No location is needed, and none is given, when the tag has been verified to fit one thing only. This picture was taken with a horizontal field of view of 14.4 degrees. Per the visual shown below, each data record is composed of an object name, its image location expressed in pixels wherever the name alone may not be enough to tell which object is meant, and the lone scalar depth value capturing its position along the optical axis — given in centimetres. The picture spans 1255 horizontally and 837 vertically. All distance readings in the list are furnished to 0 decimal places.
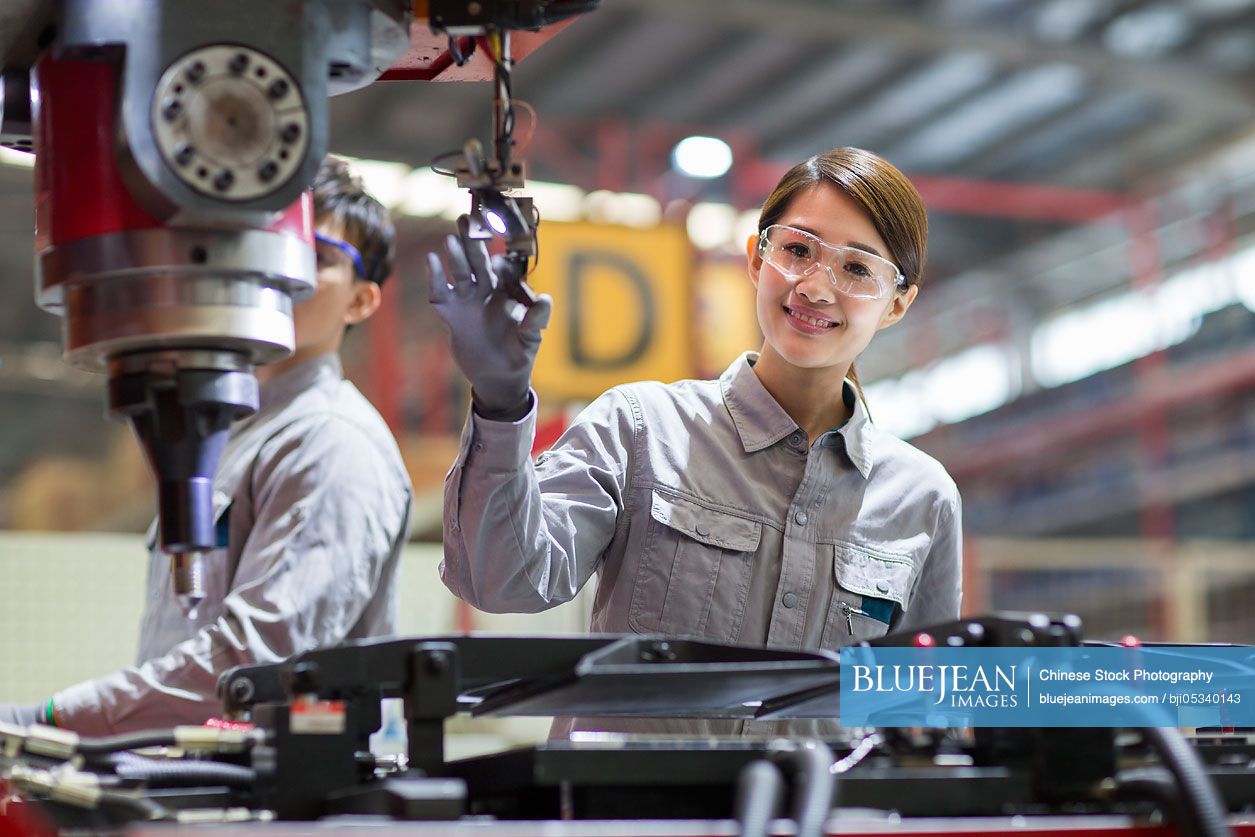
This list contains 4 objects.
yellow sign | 946
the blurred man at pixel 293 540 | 437
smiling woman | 431
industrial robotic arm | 377
